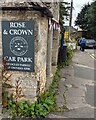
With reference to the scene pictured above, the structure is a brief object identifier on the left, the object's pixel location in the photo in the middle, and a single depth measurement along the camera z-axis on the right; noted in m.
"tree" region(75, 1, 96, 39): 41.69
